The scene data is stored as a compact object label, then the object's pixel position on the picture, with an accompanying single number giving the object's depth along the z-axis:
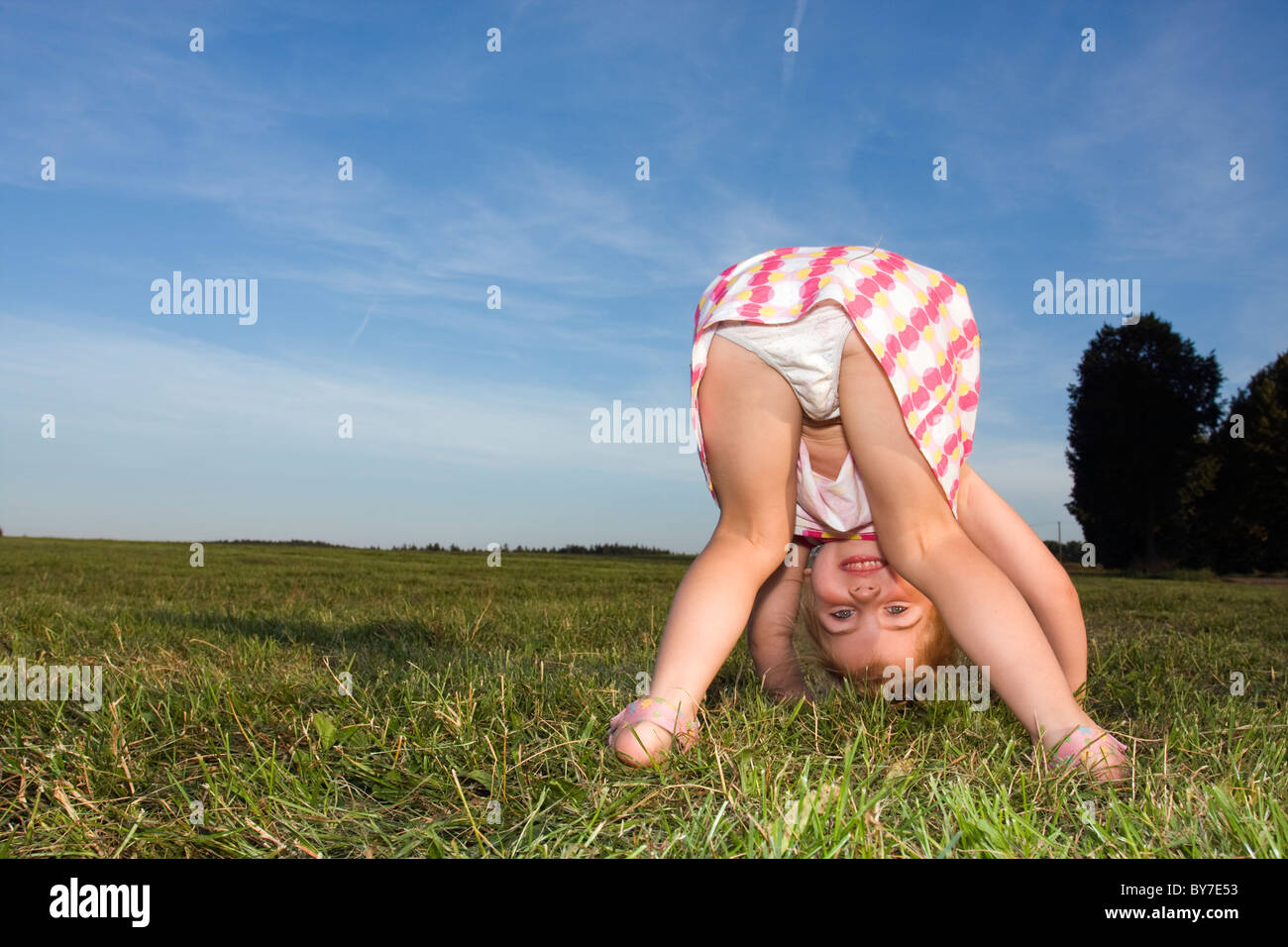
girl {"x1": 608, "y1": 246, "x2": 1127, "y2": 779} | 2.08
